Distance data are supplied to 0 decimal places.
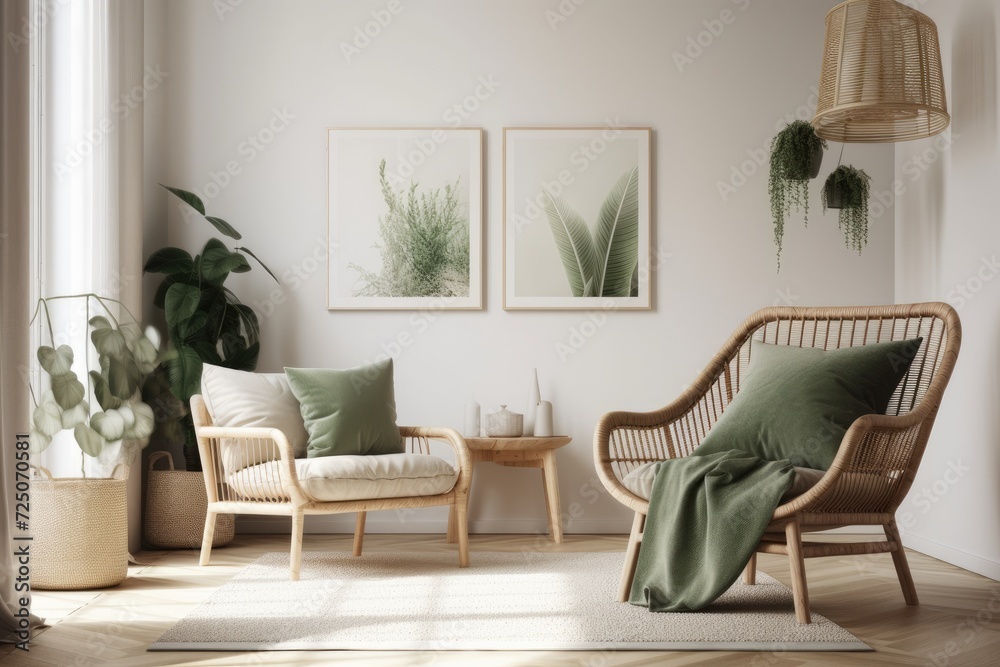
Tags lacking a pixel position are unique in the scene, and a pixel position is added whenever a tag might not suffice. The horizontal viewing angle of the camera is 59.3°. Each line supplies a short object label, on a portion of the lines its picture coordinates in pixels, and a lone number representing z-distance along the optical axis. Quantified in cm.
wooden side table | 390
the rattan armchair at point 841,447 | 254
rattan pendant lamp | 334
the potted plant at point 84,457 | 285
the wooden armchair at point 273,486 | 318
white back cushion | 346
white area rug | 237
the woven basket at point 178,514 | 390
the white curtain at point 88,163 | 339
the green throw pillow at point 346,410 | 346
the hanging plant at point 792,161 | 407
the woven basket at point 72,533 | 295
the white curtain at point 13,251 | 246
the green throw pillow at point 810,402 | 278
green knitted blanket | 256
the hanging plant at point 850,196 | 414
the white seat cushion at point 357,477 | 319
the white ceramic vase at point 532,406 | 418
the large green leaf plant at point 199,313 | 389
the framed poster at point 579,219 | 438
